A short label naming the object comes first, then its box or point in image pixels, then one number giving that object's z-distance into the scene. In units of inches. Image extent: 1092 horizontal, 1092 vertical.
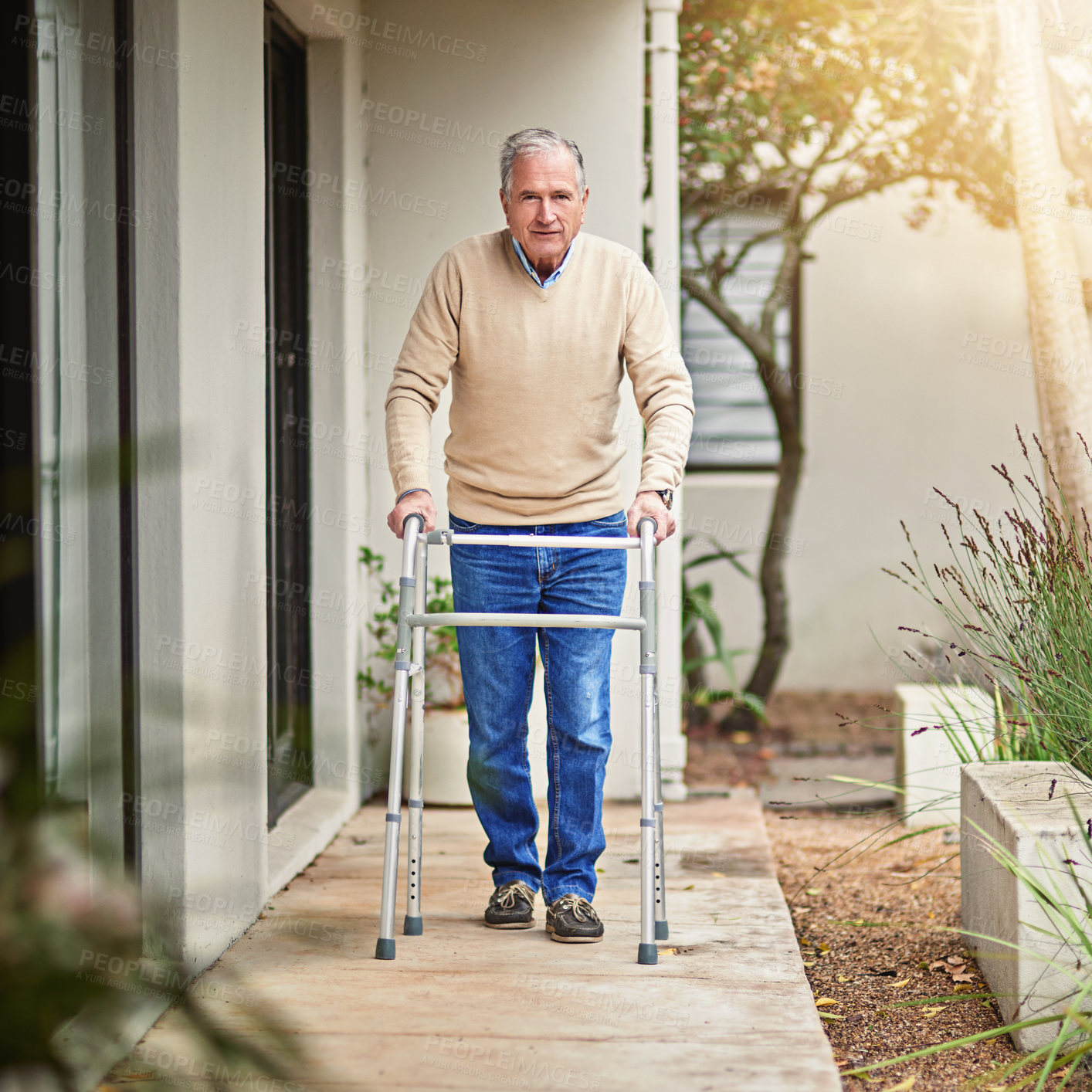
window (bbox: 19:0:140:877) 85.4
